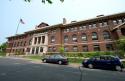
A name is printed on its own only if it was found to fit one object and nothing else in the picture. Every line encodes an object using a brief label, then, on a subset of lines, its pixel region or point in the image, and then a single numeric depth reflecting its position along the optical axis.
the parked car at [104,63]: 6.80
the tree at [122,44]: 9.85
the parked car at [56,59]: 9.15
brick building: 14.10
